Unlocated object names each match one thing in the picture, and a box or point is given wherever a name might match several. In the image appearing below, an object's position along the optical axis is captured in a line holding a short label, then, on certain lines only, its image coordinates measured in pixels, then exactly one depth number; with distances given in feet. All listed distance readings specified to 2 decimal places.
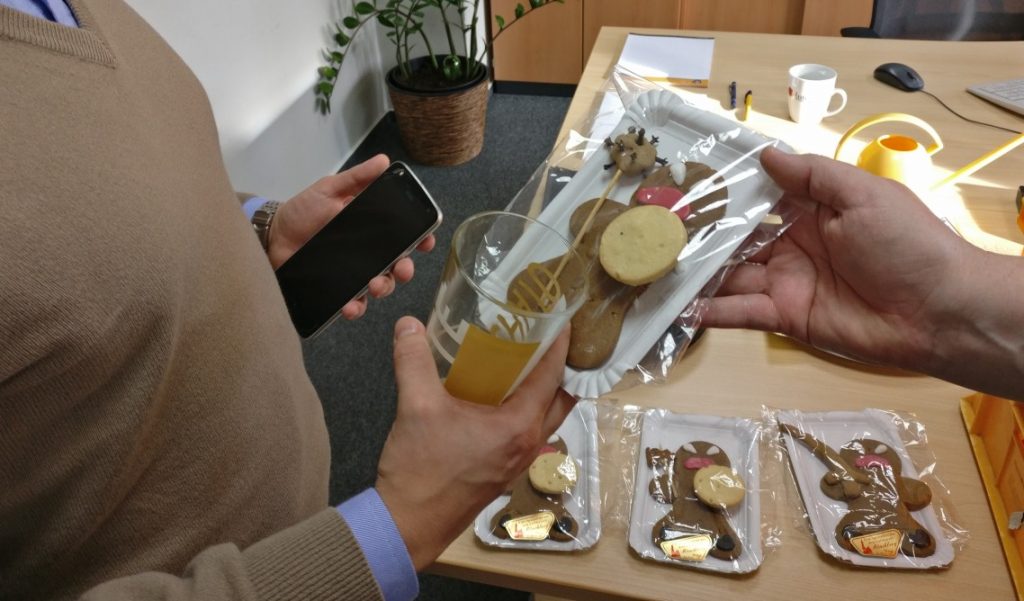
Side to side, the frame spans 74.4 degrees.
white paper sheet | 5.58
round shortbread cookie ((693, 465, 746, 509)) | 2.68
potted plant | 8.55
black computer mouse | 5.33
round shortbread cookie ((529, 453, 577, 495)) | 2.80
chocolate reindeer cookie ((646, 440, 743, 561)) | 2.56
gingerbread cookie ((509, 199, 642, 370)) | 2.27
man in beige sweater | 1.52
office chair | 6.76
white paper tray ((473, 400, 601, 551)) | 2.62
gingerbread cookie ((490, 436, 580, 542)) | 2.65
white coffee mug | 4.69
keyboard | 5.06
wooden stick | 2.40
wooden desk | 2.48
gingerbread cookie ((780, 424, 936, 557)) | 2.54
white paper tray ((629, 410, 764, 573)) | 2.55
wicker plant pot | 8.73
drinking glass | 1.69
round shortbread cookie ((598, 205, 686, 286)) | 2.30
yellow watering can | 3.99
